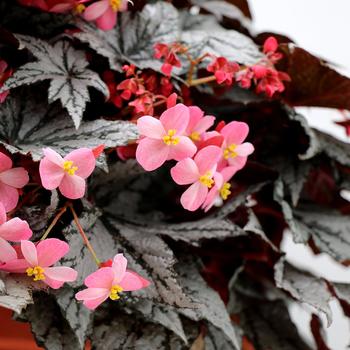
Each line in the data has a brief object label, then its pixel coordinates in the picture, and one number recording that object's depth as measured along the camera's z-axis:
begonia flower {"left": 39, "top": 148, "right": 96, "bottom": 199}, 0.76
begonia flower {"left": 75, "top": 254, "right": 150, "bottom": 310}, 0.77
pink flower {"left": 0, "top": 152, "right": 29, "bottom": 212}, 0.78
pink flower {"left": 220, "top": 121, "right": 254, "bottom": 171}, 0.82
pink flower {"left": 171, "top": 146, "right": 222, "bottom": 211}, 0.79
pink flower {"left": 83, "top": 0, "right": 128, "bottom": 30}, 0.87
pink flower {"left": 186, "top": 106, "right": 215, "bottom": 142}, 0.82
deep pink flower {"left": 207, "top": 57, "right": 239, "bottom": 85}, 0.83
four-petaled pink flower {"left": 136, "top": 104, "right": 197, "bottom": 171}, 0.78
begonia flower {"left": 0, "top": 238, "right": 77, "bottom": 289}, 0.77
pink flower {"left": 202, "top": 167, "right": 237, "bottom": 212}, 0.81
